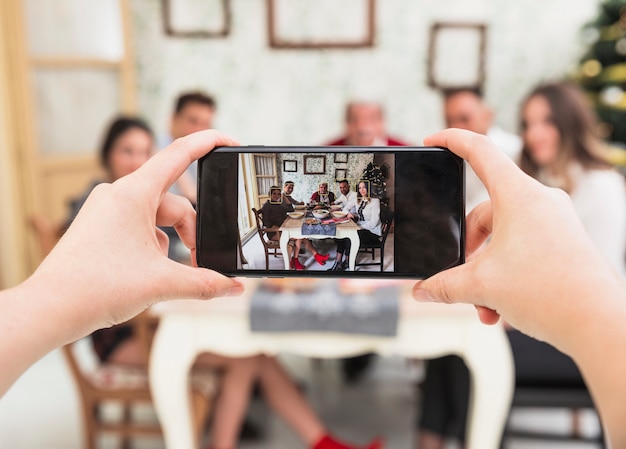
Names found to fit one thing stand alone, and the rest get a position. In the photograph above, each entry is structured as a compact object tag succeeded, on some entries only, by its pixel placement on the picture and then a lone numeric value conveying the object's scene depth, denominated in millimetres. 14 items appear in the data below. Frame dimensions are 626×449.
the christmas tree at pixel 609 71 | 3240
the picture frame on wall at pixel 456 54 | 3852
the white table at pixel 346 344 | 1565
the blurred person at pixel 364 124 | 2959
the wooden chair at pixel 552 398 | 1632
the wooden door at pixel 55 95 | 3148
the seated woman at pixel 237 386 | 1869
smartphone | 738
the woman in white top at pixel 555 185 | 1703
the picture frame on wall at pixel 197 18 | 3896
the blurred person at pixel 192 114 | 2922
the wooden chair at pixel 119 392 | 1764
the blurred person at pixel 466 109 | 2672
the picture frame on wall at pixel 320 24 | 3859
